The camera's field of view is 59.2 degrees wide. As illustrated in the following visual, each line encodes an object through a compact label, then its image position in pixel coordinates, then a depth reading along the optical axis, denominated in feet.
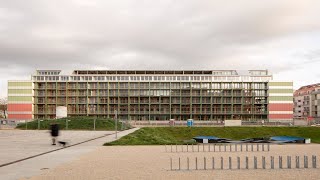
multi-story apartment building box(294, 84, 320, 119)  393.98
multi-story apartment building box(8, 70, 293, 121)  292.84
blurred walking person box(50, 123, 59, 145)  73.35
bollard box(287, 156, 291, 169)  41.33
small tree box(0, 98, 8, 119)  348.82
